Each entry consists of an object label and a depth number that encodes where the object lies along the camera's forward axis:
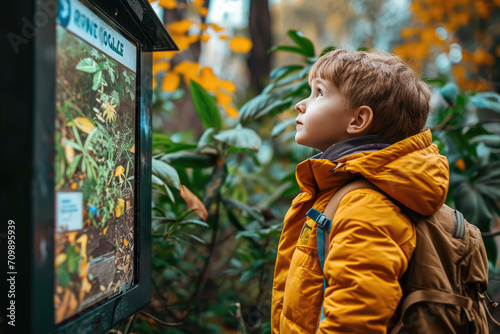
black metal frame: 0.56
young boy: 0.75
